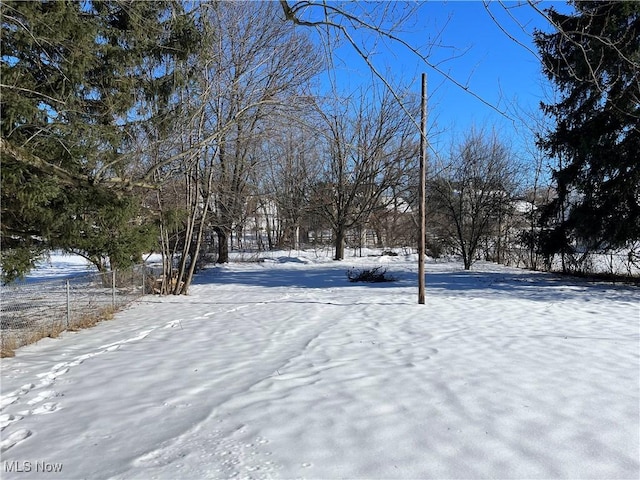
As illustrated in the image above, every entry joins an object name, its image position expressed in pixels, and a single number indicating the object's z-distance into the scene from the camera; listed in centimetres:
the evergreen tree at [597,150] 1221
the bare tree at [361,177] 2581
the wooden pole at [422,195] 949
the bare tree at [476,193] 2436
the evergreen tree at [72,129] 640
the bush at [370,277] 1639
